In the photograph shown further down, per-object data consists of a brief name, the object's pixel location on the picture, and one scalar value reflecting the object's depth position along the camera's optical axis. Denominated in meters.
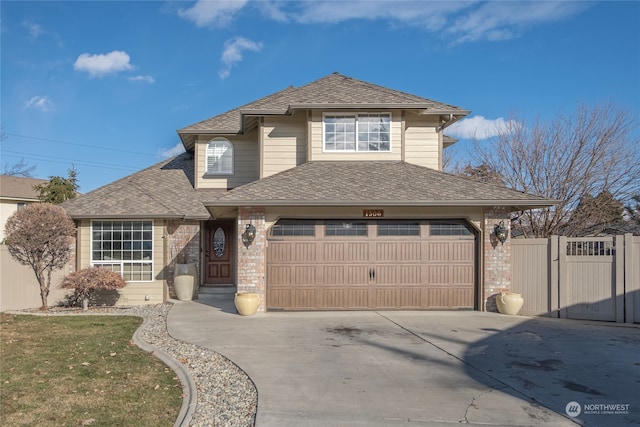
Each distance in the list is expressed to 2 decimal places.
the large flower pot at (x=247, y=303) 11.05
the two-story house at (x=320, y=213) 11.55
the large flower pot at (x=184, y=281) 13.99
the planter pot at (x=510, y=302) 11.31
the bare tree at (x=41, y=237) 12.20
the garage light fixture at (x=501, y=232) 11.49
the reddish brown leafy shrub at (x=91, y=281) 12.32
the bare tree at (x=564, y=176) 16.20
